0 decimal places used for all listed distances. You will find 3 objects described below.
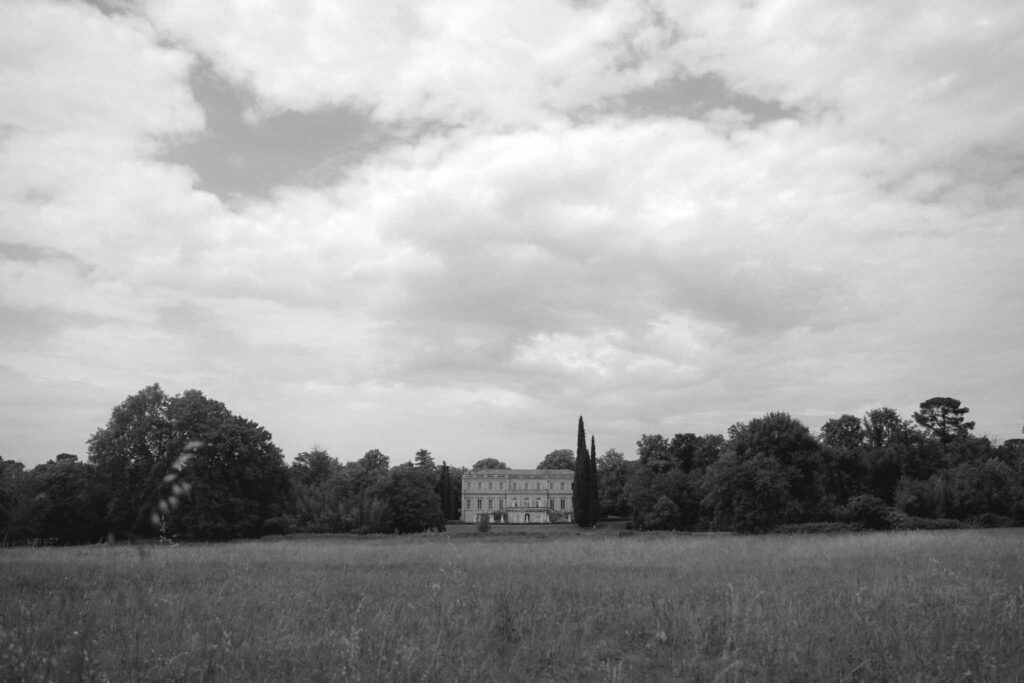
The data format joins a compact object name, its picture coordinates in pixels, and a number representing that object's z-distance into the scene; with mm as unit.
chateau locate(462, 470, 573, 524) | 128750
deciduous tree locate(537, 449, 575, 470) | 162375
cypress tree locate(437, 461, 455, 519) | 118875
